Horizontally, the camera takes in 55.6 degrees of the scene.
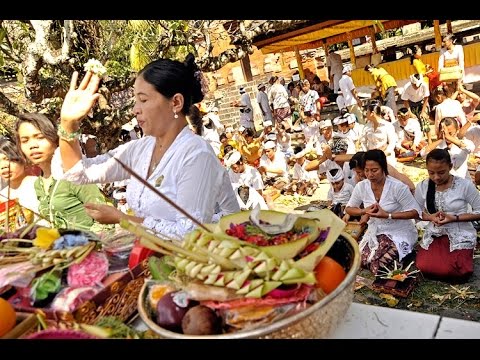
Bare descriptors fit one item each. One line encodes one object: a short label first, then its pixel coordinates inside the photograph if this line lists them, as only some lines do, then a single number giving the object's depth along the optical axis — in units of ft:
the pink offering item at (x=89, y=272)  4.59
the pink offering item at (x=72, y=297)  4.26
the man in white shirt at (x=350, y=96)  36.01
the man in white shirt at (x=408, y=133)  28.14
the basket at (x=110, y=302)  4.26
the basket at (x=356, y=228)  16.28
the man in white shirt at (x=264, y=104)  44.78
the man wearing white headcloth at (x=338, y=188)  19.70
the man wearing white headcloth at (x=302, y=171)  27.50
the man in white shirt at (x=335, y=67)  46.52
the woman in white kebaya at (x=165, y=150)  6.32
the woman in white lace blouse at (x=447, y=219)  13.51
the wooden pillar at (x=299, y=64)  49.07
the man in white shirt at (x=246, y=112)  43.19
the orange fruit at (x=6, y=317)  4.18
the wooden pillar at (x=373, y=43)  42.42
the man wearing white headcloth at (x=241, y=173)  23.49
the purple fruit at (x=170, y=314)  3.82
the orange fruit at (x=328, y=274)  4.00
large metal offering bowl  3.49
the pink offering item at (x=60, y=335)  3.82
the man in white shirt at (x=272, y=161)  26.50
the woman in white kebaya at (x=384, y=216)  14.44
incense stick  3.57
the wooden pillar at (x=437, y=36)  37.00
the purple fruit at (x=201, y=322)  3.67
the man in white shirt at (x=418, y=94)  32.94
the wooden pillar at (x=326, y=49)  48.93
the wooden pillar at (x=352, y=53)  44.84
